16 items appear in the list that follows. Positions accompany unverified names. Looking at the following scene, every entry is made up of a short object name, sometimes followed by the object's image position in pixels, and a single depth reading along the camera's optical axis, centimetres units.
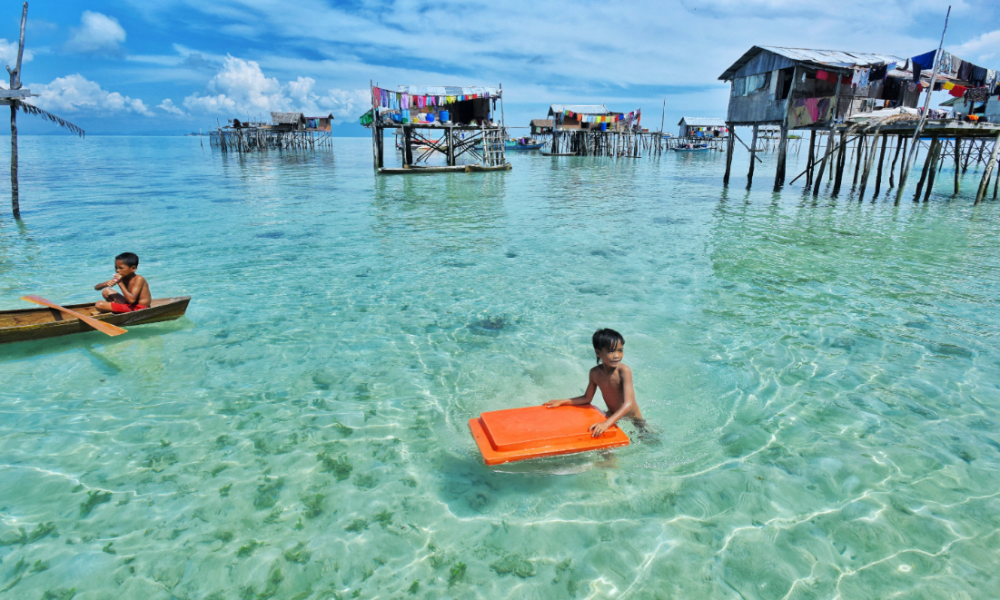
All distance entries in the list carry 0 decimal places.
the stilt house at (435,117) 2991
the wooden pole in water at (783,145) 1941
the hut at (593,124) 5400
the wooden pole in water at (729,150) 2517
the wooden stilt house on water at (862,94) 1761
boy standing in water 412
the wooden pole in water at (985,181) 1798
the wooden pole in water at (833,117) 1816
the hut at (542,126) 6112
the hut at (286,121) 5528
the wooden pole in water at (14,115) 1328
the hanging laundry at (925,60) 1722
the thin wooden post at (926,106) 1605
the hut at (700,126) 6918
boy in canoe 674
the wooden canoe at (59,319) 626
